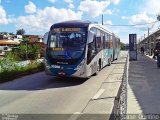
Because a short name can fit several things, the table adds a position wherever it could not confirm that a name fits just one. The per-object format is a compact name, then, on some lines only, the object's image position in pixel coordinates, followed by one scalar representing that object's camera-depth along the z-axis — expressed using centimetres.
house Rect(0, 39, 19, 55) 3521
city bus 735
